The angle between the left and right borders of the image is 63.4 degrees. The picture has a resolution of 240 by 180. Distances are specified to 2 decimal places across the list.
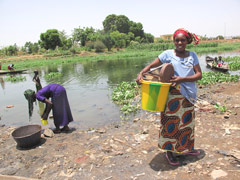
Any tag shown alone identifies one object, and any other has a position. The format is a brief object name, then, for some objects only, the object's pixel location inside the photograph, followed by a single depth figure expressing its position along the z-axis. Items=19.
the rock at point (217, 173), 2.54
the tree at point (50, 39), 50.16
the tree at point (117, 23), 74.38
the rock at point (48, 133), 4.65
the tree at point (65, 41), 54.63
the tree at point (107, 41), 50.31
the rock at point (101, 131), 4.80
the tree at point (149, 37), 83.09
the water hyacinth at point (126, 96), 6.67
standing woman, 2.54
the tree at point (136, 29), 75.25
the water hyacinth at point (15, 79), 15.84
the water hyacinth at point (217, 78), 9.46
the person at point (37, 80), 6.58
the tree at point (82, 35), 59.06
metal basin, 4.02
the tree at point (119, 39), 56.01
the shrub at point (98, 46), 48.53
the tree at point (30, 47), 58.69
